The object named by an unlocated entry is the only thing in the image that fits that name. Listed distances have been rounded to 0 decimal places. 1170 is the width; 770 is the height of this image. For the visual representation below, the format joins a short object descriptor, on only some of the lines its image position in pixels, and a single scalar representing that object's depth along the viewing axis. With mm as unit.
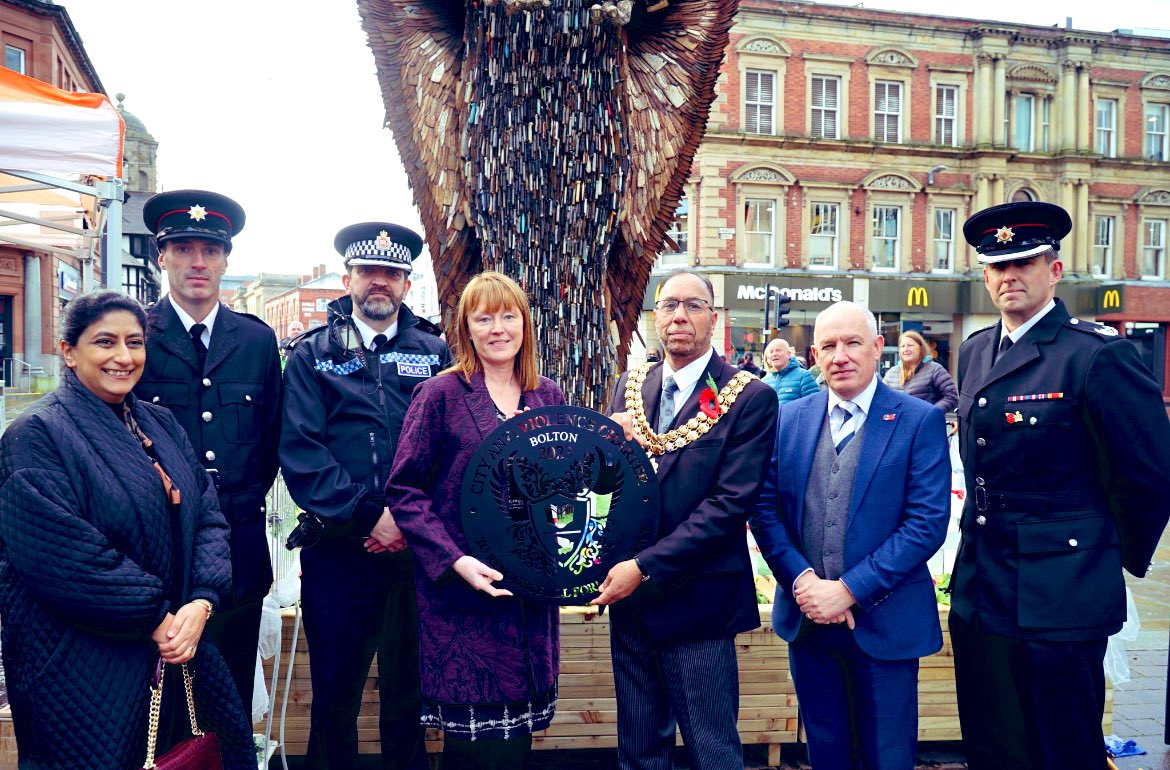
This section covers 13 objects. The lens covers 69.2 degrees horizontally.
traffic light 13741
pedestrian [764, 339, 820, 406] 7879
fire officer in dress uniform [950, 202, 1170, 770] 2434
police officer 2684
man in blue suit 2443
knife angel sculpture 2871
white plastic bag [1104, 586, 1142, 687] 3328
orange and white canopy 4371
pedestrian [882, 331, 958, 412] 7086
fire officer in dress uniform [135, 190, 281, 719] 2717
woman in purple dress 2273
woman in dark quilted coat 2029
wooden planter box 3258
